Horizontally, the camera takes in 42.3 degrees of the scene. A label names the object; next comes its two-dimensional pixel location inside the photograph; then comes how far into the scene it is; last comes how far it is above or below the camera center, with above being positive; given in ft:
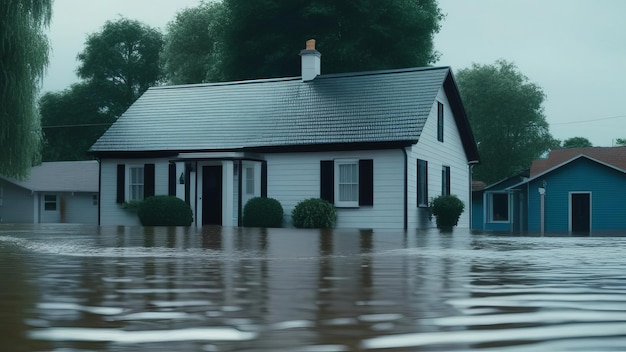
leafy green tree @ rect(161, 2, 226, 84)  181.68 +35.85
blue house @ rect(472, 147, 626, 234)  126.72 +0.75
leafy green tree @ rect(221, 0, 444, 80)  134.51 +28.38
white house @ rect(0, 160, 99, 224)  169.89 +0.92
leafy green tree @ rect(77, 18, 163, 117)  203.21 +35.62
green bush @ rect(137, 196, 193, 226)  88.89 -1.17
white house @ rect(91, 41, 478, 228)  86.63 +6.28
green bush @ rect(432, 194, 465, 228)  91.71 -0.85
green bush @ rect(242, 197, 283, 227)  86.22 -1.23
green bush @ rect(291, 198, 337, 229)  83.82 -1.31
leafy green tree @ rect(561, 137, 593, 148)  273.33 +20.25
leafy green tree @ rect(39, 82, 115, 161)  199.31 +20.51
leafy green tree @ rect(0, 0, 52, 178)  90.07 +14.53
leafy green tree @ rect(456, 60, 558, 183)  217.77 +22.54
